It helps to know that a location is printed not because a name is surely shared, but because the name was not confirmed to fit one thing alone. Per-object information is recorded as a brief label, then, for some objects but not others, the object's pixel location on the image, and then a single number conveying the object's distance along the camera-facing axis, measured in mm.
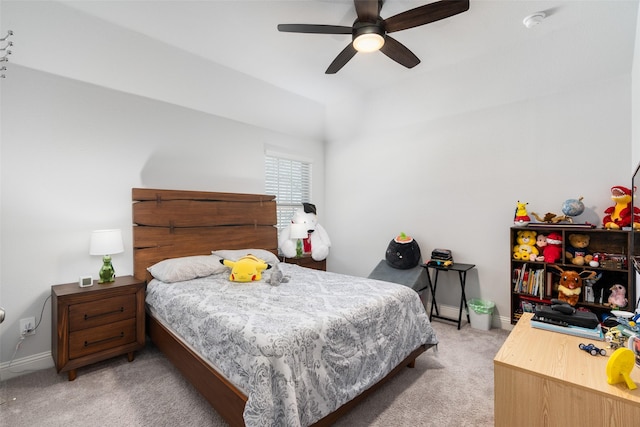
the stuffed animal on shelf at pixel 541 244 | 2957
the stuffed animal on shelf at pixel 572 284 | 2701
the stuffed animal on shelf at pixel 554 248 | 2873
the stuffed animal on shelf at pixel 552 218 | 2847
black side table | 3338
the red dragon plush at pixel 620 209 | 2502
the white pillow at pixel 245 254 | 3242
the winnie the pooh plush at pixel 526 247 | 2998
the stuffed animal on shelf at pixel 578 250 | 2740
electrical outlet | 2373
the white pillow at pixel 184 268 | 2684
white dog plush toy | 4102
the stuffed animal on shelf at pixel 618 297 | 2539
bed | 1494
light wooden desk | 1088
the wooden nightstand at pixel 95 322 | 2252
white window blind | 4270
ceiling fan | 1869
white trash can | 3246
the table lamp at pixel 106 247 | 2484
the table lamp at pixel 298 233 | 4066
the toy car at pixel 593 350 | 1338
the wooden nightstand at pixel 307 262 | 4003
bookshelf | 2578
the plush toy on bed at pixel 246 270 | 2729
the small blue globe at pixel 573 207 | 2738
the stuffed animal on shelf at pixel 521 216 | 2988
